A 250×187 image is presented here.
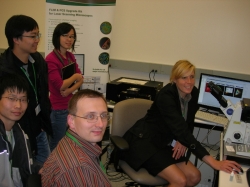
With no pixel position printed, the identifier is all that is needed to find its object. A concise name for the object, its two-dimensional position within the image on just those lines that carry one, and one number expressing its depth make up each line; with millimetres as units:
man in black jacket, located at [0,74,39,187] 1430
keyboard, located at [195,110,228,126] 2395
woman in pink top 2143
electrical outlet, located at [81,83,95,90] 3221
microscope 1714
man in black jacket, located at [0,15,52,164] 1695
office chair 1806
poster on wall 3059
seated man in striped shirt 949
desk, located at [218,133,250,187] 1386
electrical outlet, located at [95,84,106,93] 3258
